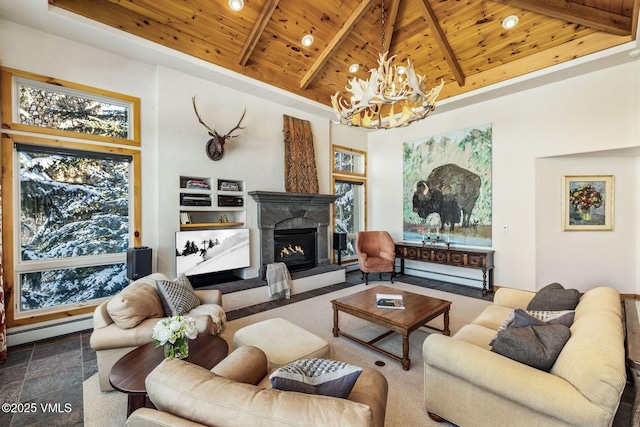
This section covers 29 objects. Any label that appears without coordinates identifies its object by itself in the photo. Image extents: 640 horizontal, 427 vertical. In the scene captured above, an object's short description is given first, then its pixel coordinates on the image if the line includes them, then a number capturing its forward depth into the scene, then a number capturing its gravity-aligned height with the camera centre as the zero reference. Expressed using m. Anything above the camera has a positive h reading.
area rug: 2.08 -1.55
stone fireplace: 5.09 -0.29
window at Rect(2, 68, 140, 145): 3.22 +1.34
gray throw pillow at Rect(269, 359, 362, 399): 1.18 -0.75
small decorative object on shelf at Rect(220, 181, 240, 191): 4.77 +0.45
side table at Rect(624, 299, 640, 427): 1.42 -0.82
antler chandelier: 2.91 +1.25
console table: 5.02 -0.93
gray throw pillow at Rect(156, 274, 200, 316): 2.70 -0.87
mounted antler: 4.53 +1.13
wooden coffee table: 2.71 -1.12
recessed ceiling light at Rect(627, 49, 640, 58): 3.73 +2.15
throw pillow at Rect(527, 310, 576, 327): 1.99 -0.82
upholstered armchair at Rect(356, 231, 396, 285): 5.66 -0.93
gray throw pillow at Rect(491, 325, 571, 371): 1.62 -0.82
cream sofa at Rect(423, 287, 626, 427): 1.34 -0.96
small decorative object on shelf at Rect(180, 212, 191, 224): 4.36 -0.10
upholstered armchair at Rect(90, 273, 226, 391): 2.23 -0.98
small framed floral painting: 4.59 +0.11
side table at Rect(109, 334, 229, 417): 1.67 -1.05
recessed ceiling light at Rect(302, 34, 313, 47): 4.50 +2.86
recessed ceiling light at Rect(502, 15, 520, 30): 4.03 +2.81
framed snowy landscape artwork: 4.22 -0.65
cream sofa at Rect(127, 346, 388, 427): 0.91 -0.70
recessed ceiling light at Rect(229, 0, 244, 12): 3.62 +2.77
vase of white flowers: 1.68 -0.76
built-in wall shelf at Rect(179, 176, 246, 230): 4.38 +0.15
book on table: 3.14 -1.08
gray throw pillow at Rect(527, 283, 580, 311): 2.36 -0.81
